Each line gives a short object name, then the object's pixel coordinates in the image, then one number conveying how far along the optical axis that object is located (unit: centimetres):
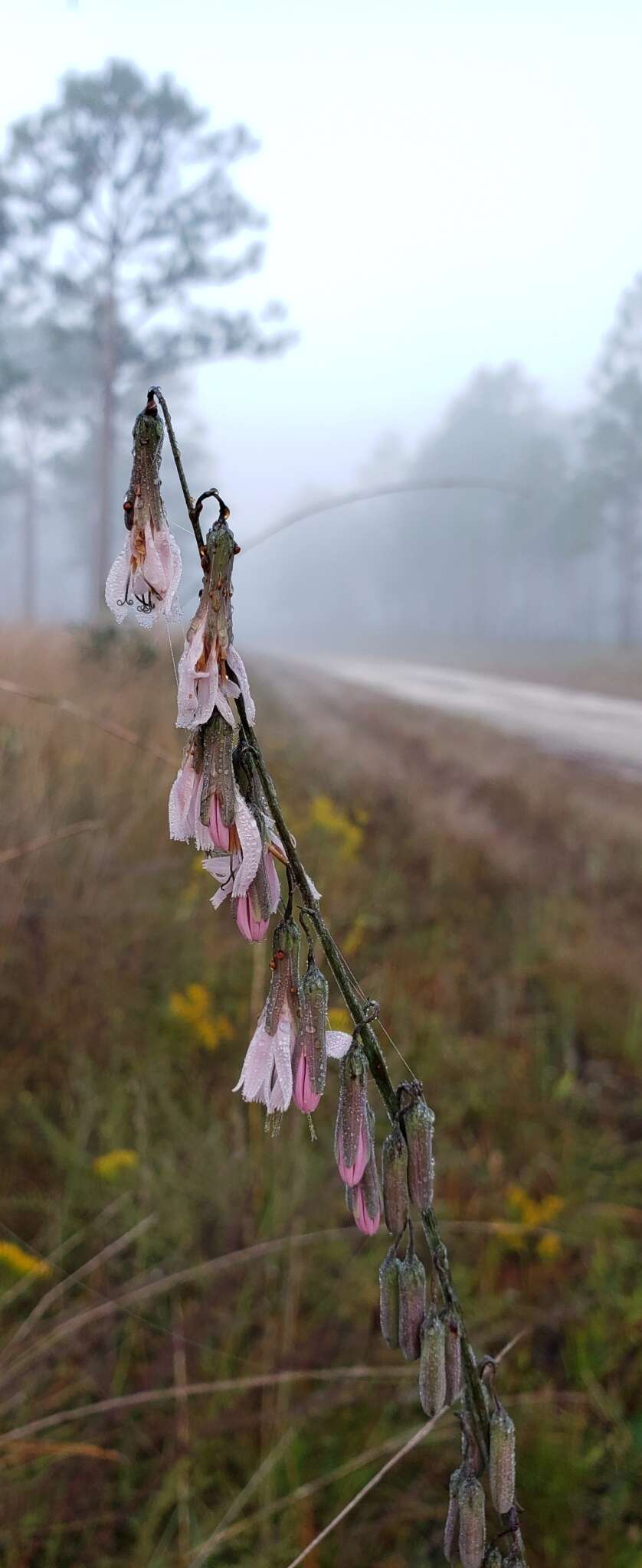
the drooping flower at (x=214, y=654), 15
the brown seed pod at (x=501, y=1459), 17
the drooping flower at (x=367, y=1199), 17
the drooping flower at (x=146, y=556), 15
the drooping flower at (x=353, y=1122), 16
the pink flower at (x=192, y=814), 15
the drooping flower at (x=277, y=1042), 16
